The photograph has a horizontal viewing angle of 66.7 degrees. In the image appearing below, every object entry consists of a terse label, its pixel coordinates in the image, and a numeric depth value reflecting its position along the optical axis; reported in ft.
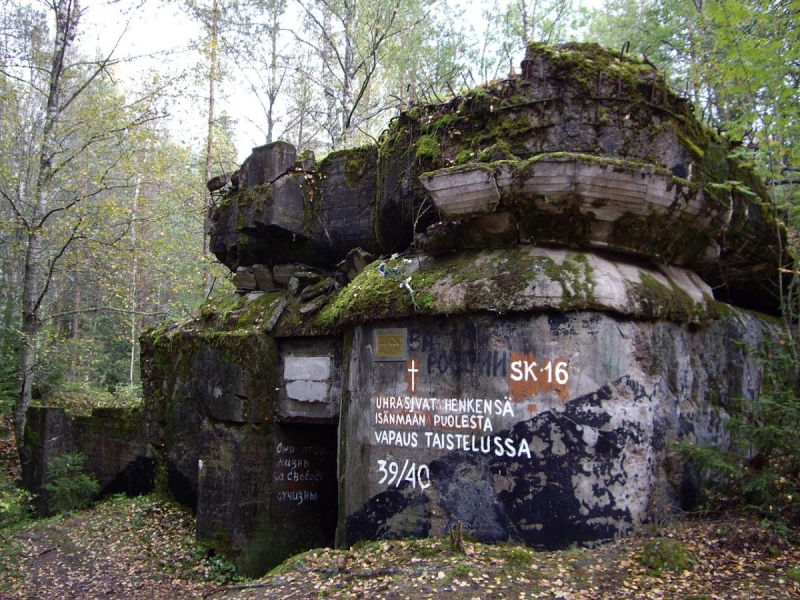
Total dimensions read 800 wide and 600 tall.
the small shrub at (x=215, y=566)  24.06
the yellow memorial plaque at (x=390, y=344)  19.54
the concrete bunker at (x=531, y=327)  17.03
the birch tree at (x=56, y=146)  38.91
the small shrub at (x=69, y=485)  32.86
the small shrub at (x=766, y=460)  16.02
